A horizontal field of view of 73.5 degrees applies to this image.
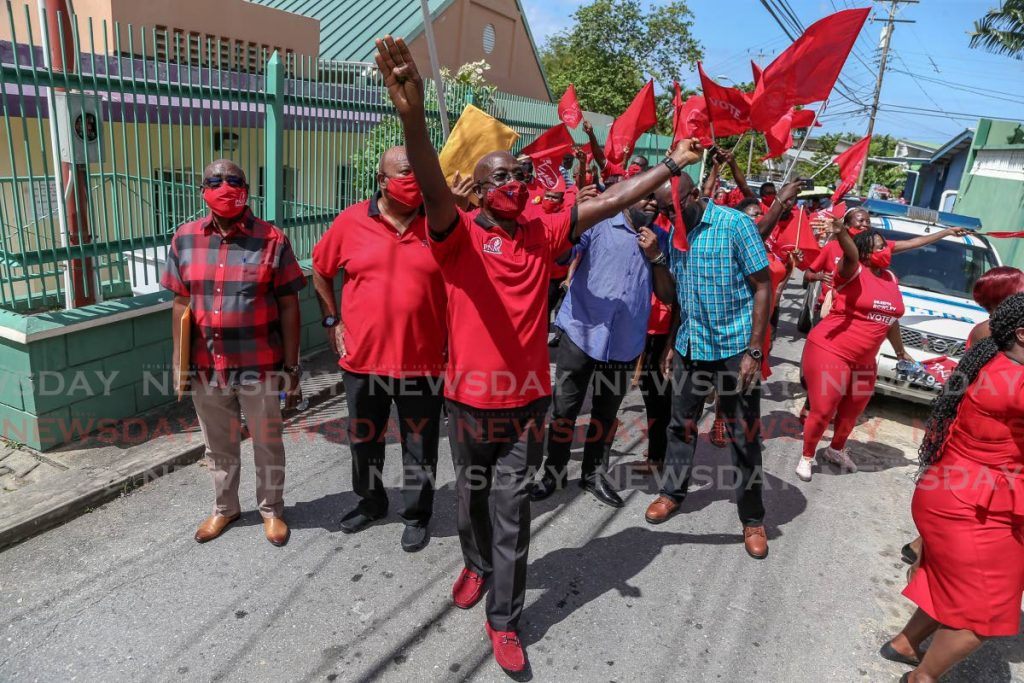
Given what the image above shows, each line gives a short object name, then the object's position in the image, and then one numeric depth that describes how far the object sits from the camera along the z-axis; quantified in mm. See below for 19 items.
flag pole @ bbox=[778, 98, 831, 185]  4227
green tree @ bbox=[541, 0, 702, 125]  25891
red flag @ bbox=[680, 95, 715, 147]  4141
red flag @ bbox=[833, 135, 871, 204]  7106
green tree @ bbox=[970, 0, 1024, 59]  13305
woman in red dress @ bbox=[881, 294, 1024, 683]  2674
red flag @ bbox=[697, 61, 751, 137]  4328
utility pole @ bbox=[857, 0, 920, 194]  30497
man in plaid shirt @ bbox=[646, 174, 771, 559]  3691
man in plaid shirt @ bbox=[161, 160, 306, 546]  3223
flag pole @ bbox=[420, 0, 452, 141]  2647
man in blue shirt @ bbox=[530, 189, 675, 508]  3869
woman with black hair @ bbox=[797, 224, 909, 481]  4914
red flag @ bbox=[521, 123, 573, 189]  6000
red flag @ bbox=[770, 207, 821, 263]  5922
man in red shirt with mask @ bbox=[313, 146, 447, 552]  3326
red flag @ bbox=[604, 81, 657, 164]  6062
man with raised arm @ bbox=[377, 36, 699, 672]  2633
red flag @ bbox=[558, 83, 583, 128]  7020
